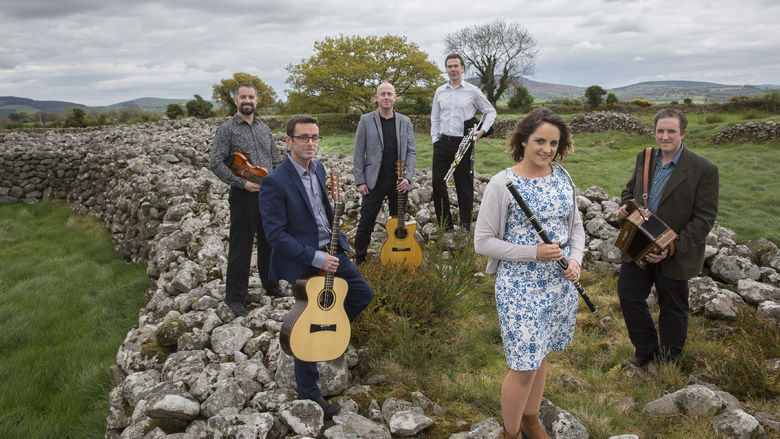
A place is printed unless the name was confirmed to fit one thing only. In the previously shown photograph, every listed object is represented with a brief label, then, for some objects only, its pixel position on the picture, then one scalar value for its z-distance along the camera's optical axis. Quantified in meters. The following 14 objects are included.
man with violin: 4.77
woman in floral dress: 2.66
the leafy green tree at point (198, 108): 30.84
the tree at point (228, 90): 35.01
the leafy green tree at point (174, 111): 30.34
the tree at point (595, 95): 29.16
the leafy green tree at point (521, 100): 32.25
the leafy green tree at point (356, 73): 31.20
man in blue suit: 3.25
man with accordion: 3.55
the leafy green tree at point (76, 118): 25.47
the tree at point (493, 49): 43.19
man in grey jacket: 5.86
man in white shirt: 6.54
